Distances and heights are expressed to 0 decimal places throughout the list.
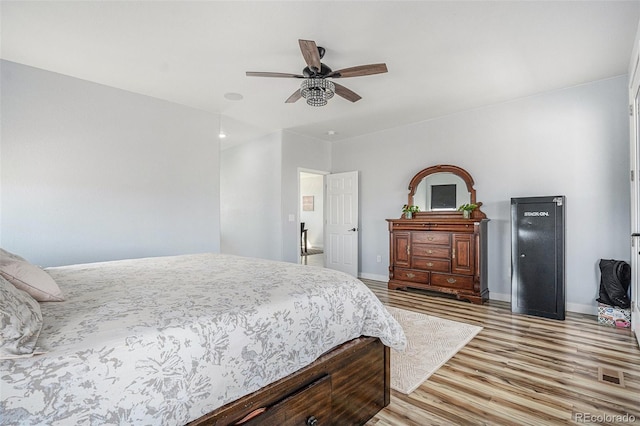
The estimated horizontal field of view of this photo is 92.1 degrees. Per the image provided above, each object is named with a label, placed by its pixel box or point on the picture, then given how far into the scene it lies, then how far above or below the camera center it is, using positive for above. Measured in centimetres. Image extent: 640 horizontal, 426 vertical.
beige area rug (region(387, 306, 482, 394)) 215 -113
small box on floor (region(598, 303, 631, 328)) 300 -103
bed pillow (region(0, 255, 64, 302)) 121 -27
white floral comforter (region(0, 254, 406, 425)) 79 -43
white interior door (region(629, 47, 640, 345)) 262 +20
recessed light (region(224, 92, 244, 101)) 372 +144
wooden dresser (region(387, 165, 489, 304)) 397 -38
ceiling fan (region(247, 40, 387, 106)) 246 +119
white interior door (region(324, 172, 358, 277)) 563 -17
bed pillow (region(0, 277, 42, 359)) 76 -30
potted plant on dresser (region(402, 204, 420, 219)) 473 +3
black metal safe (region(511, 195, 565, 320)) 329 -48
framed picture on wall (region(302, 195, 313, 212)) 1027 +34
